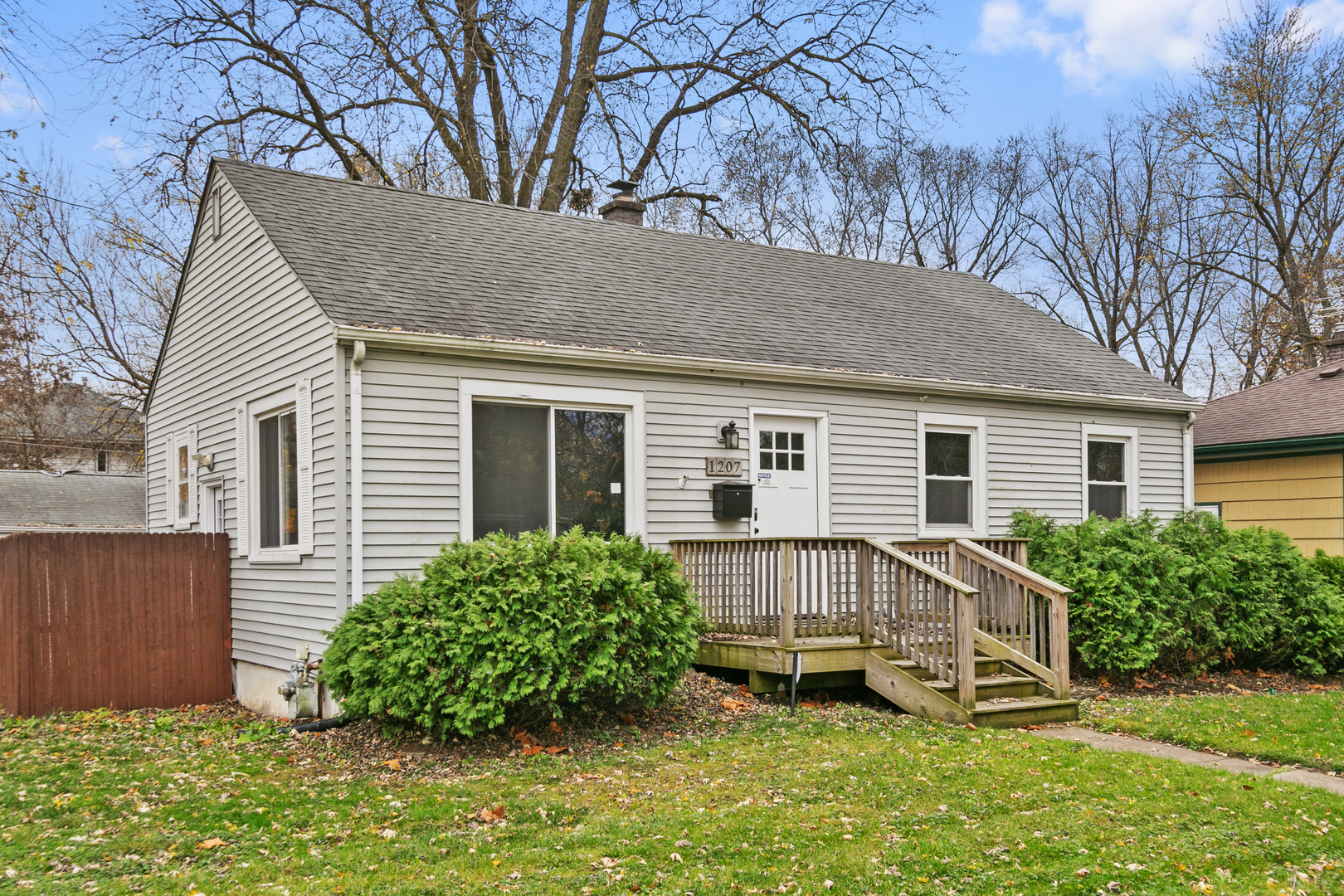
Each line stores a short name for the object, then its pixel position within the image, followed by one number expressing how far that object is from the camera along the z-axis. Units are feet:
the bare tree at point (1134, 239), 87.45
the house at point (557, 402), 28.71
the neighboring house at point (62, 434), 93.25
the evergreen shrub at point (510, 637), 22.75
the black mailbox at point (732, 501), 33.53
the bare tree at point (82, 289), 75.31
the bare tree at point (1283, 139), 69.05
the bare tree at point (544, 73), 55.88
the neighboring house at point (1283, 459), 45.25
